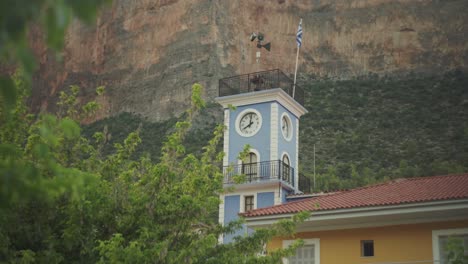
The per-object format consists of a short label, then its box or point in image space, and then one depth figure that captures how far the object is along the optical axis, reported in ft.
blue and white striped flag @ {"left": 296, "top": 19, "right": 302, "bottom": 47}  149.26
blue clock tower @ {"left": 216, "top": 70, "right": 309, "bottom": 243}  122.62
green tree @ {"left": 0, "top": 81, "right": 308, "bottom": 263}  41.45
